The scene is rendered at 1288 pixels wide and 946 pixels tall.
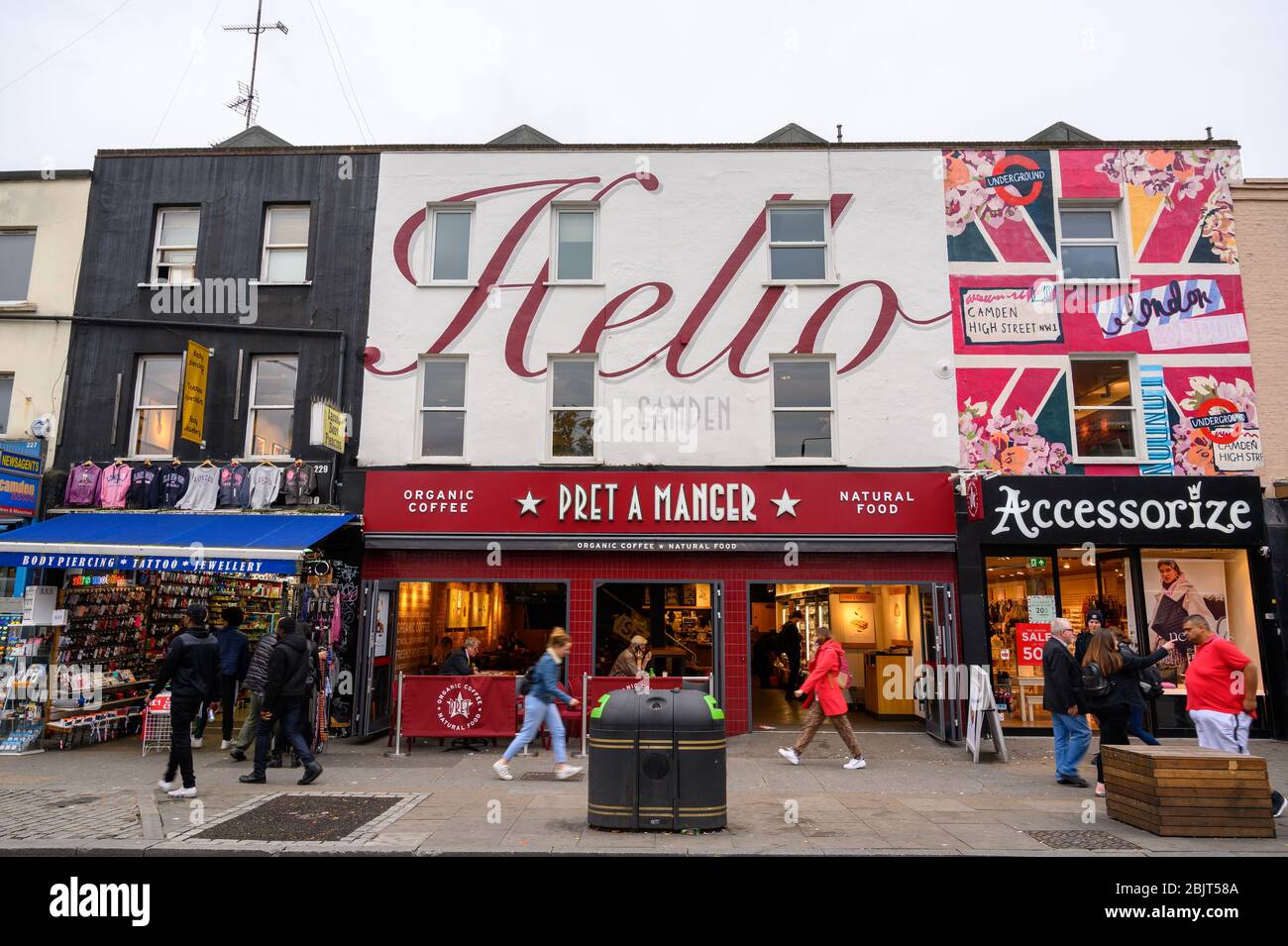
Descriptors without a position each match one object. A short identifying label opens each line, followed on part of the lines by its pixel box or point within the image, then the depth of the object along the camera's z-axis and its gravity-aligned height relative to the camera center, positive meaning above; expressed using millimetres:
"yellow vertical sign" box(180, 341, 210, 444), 13758 +3740
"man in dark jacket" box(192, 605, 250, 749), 12094 -632
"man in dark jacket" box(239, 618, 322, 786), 9672 -846
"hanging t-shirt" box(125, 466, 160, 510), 14039 +2187
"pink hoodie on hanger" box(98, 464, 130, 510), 14078 +2222
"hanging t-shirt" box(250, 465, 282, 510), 13875 +2203
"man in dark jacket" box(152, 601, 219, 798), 9023 -671
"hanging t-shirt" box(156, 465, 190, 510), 14000 +2200
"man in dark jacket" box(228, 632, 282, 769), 10320 -902
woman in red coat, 11195 -968
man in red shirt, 8625 -698
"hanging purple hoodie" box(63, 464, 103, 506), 14156 +2245
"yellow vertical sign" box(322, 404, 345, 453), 13344 +3060
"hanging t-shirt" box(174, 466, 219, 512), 13922 +2140
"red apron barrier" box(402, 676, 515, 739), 12008 -1231
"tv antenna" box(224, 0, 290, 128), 20422 +14399
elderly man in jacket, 9844 -971
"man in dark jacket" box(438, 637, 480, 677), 12602 -672
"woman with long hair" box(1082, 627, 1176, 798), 9258 -700
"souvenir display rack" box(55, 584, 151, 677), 13023 -140
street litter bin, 7648 -1355
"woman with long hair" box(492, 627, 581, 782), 9633 -986
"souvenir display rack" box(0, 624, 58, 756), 12055 -1036
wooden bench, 7582 -1553
